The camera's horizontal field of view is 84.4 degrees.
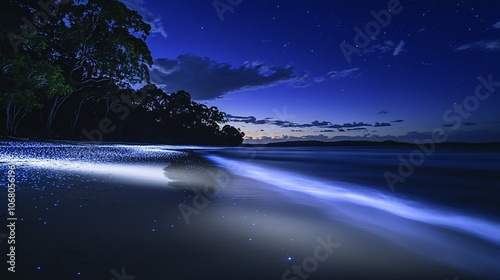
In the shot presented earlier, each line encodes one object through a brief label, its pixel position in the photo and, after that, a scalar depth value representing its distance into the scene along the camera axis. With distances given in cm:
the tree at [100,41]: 2178
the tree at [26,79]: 1465
